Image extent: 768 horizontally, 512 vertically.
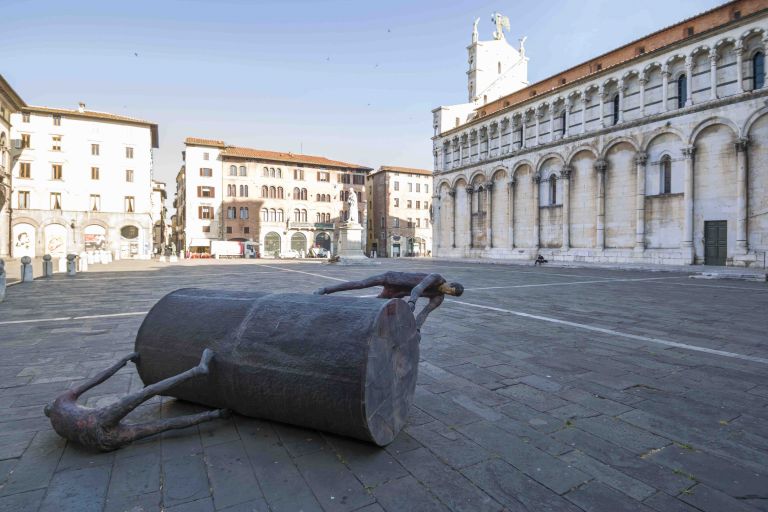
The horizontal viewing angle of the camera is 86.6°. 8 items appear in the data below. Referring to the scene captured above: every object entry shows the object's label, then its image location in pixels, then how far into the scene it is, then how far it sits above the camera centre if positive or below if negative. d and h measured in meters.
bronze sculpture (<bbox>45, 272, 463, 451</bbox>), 2.22 -0.68
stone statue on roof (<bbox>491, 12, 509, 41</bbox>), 44.62 +24.58
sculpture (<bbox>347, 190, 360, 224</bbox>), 28.03 +2.75
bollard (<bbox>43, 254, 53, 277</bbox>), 16.56 -0.60
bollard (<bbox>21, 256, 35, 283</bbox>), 14.23 -0.67
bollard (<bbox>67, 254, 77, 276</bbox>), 17.45 -0.53
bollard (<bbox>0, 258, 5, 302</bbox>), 9.30 -0.71
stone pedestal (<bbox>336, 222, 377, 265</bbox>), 27.64 +0.53
